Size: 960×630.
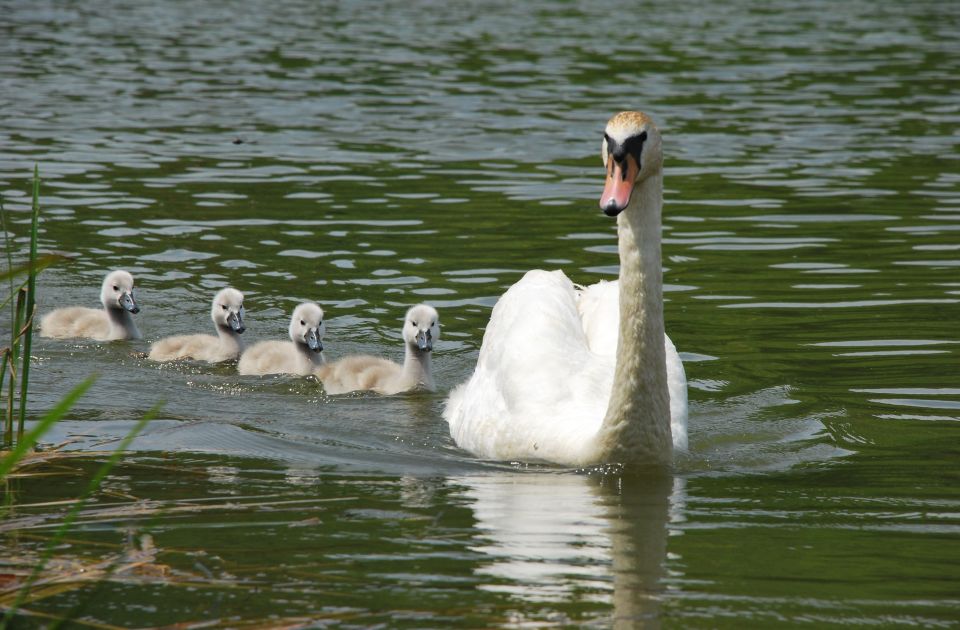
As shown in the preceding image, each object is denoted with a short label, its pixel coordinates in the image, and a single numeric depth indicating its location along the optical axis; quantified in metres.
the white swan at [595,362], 14.51
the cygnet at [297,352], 20.94
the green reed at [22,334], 11.89
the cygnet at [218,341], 21.56
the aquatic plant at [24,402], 8.12
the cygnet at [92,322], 22.74
